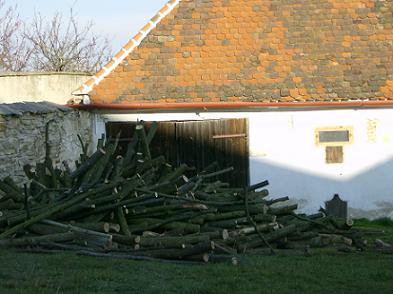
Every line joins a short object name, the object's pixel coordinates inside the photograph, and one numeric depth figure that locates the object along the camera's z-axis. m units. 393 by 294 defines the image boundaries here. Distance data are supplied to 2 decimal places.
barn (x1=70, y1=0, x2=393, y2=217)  15.45
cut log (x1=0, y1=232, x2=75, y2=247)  8.84
